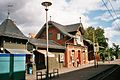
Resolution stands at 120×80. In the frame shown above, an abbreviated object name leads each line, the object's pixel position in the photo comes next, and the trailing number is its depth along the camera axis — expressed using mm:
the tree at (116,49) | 48893
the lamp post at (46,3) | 7877
